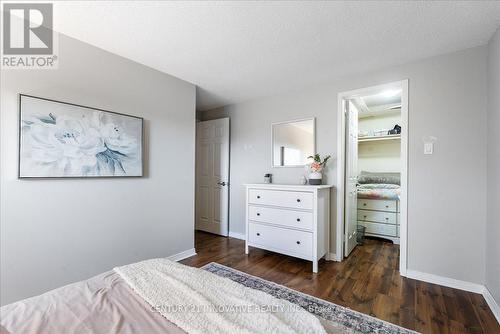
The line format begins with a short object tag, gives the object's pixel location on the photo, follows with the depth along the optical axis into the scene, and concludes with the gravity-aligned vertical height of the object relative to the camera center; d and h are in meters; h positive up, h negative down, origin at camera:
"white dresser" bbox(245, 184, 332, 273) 2.65 -0.67
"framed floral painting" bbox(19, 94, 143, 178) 1.84 +0.22
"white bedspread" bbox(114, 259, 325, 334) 0.82 -0.58
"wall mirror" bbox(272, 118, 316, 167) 3.21 +0.35
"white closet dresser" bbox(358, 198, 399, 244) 3.71 -0.87
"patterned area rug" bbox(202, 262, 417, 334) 1.66 -1.19
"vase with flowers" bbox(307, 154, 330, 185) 2.94 -0.07
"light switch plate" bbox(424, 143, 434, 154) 2.39 +0.19
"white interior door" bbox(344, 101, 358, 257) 3.04 -0.19
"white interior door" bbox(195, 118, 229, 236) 4.07 -0.19
